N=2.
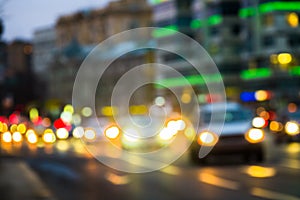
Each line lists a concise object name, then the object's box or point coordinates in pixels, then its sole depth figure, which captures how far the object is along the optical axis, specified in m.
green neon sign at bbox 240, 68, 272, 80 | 77.00
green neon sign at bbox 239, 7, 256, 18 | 85.75
